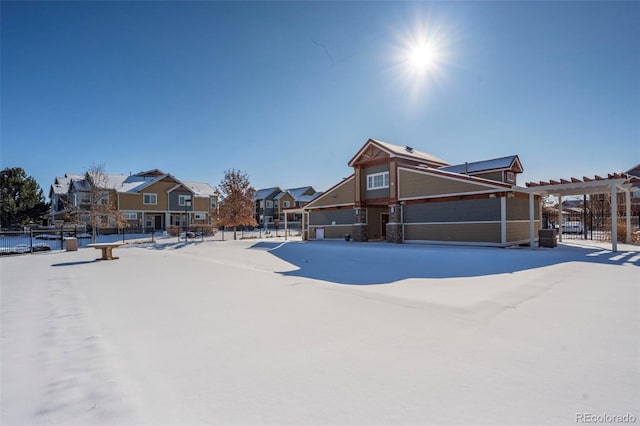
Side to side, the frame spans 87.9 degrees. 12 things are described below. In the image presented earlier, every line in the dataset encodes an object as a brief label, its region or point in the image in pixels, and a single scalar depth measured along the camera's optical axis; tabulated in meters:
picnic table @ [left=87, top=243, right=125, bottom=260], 15.12
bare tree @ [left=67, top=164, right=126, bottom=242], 28.09
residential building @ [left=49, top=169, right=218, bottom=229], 37.61
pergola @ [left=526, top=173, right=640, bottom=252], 14.84
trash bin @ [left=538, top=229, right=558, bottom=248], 16.53
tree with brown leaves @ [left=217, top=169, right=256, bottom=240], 31.75
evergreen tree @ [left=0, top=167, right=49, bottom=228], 32.78
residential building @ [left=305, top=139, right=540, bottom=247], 17.92
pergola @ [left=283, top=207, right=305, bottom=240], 28.99
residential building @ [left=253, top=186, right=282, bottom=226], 60.06
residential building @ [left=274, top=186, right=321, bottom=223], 60.69
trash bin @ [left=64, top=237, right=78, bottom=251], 20.05
